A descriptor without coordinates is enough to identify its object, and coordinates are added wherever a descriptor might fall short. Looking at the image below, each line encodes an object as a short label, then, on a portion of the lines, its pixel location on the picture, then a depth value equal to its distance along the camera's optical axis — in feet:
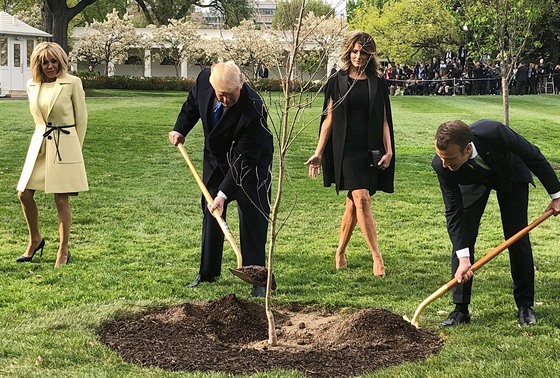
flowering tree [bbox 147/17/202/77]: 190.39
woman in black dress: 25.08
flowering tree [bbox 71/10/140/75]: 187.32
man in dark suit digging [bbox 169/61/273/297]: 22.18
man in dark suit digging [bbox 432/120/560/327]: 18.30
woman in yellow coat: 25.13
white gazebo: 126.21
